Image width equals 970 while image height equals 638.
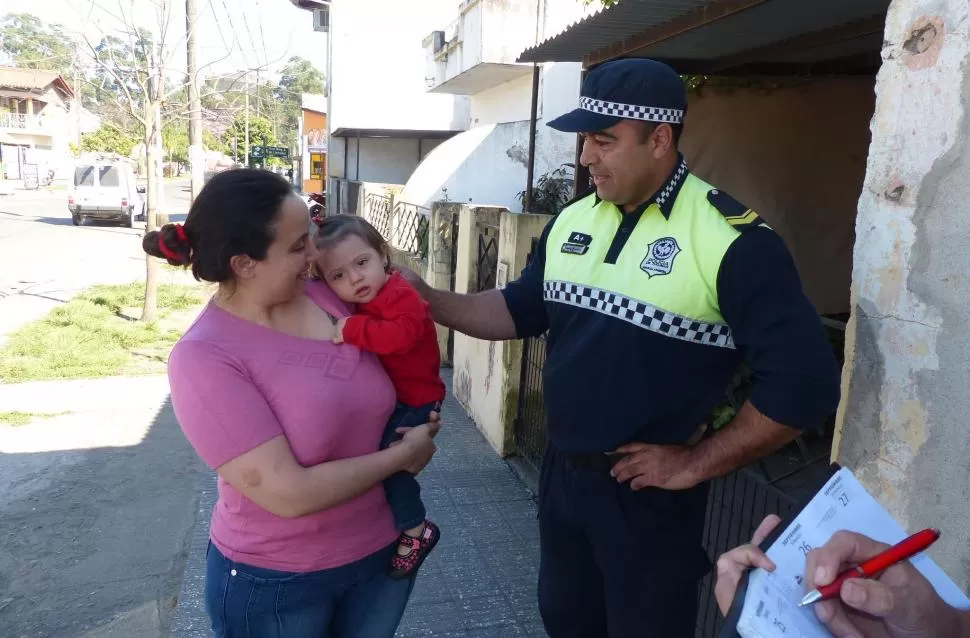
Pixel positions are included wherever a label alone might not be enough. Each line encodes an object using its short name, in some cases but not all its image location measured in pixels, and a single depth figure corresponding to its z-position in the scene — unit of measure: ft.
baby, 6.67
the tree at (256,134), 160.86
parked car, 69.00
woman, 5.44
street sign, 133.28
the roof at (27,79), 151.84
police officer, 5.96
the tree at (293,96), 204.03
